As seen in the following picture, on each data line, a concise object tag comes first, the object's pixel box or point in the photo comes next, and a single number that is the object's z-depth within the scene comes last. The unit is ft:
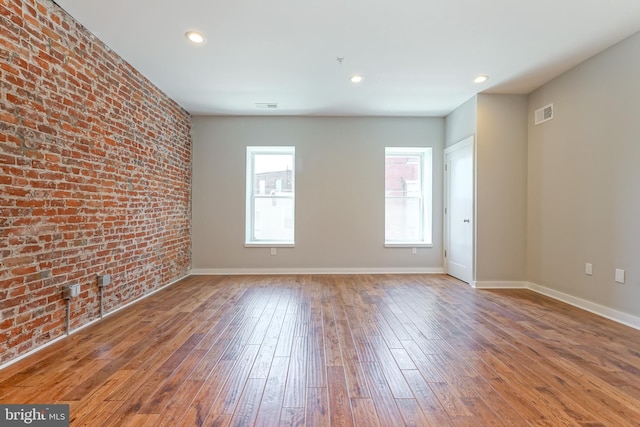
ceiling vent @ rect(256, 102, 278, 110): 14.43
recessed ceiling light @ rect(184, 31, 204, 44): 8.82
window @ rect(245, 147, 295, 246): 16.93
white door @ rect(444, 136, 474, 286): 13.93
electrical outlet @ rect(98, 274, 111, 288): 9.12
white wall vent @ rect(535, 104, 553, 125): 12.12
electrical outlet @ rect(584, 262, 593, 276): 10.33
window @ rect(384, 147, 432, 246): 17.01
